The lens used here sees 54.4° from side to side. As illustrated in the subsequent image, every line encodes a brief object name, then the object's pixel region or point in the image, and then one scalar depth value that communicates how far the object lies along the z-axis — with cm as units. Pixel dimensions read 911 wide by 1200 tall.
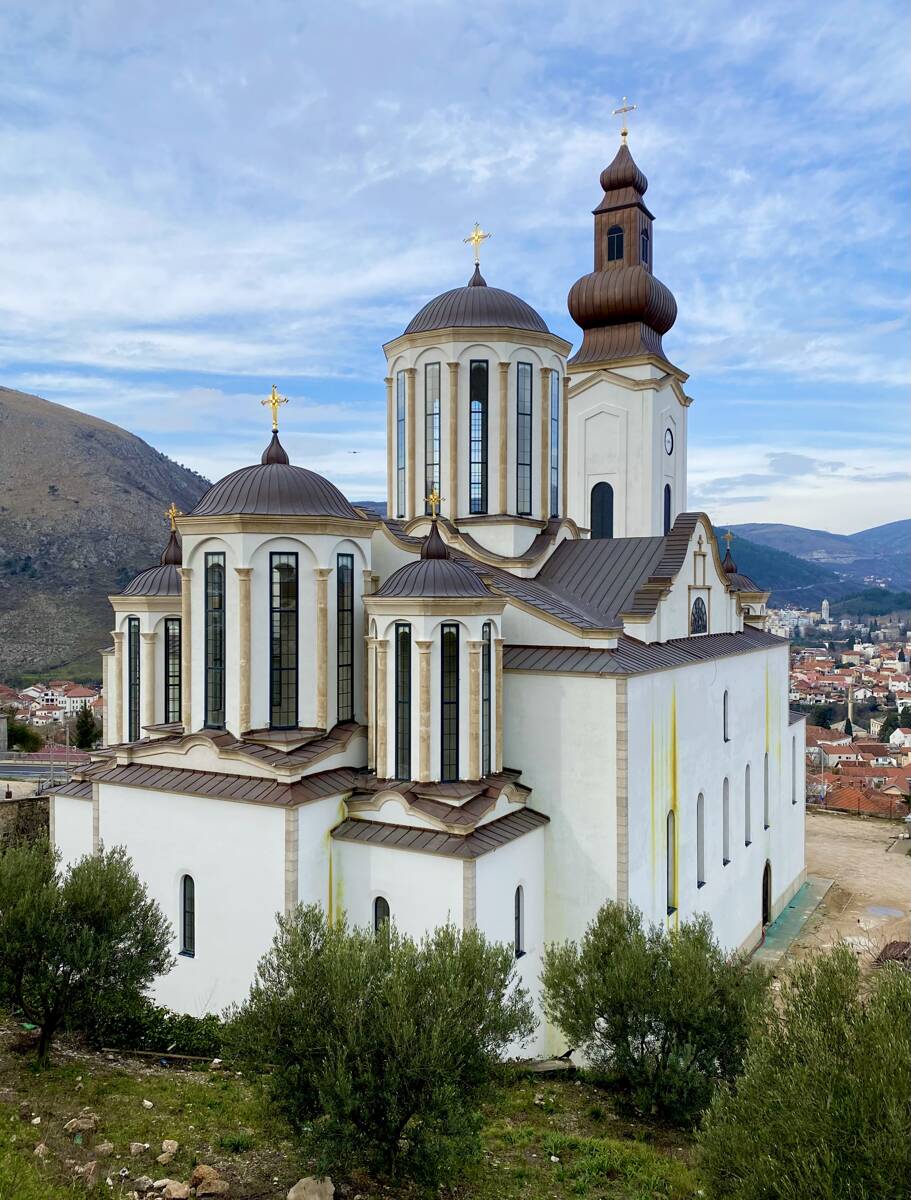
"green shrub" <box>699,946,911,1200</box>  704
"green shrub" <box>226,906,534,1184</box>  938
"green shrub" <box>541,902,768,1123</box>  1235
